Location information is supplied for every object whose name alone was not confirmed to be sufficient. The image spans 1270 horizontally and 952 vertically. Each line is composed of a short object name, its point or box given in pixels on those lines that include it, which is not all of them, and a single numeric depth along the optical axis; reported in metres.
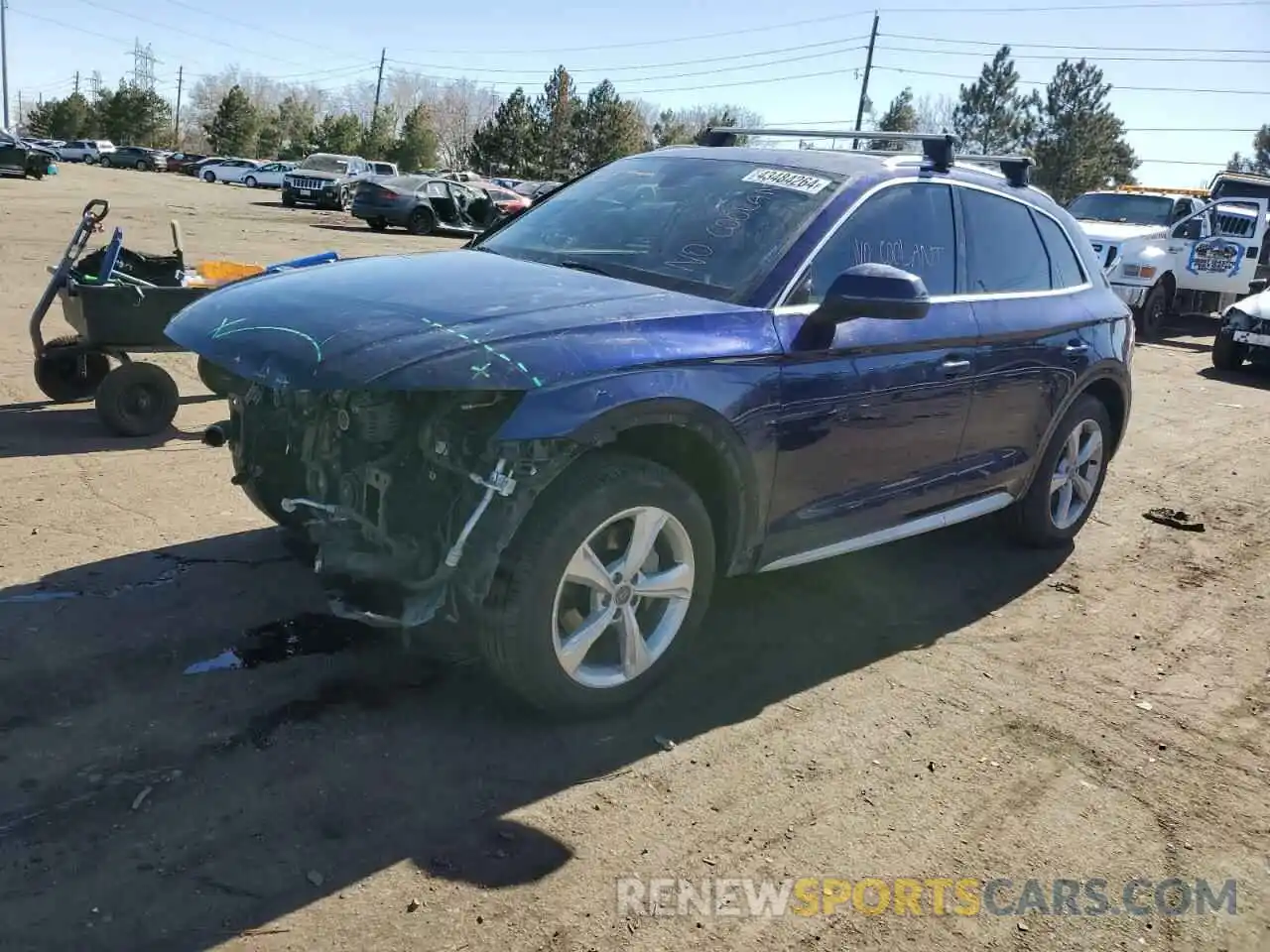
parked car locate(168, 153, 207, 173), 63.06
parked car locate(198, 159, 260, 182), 54.78
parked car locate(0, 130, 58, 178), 36.50
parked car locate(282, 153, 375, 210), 36.00
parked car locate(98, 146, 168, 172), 62.59
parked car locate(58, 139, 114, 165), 64.06
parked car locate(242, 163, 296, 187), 53.94
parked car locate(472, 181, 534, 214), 30.94
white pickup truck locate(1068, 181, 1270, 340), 16.22
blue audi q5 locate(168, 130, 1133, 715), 3.23
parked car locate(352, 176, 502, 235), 25.84
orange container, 7.20
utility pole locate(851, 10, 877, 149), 57.02
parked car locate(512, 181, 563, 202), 39.07
